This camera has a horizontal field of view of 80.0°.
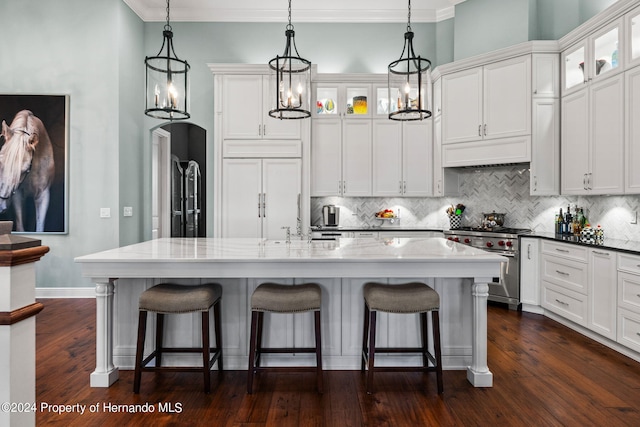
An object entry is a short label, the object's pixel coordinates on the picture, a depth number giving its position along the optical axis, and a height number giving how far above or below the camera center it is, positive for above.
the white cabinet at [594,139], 3.48 +0.71
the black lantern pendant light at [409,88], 2.68 +0.88
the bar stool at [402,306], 2.43 -0.61
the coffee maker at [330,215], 5.36 -0.06
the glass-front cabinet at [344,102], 5.25 +1.50
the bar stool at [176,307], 2.44 -0.62
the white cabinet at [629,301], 2.96 -0.72
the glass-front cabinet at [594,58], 3.50 +1.54
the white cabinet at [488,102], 4.38 +1.32
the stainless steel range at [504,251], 4.39 -0.47
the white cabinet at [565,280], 3.57 -0.70
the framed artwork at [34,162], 4.64 +0.59
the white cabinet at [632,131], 3.25 +0.69
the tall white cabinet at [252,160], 4.96 +0.65
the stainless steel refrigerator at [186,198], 6.88 +0.22
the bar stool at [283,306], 2.43 -0.61
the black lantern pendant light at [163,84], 2.62 +0.88
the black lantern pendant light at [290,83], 2.56 +0.87
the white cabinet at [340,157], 5.27 +0.74
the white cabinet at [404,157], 5.28 +0.74
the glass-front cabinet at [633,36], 3.27 +1.52
